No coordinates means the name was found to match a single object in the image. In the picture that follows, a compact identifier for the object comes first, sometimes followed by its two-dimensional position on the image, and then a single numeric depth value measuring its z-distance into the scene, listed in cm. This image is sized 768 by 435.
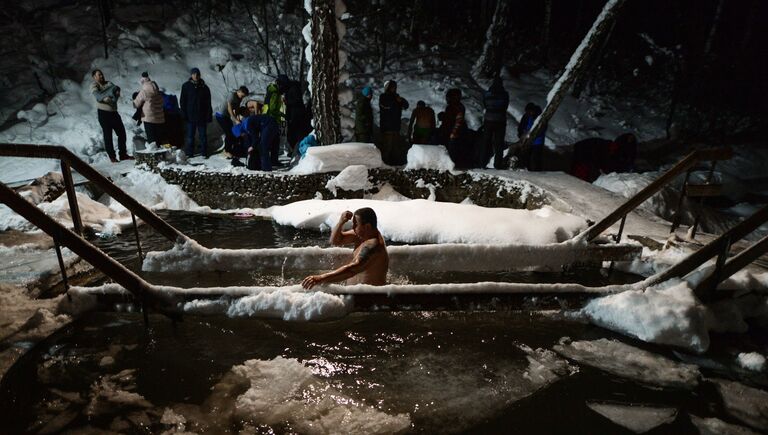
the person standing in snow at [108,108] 792
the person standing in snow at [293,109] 901
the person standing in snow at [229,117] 902
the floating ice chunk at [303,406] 261
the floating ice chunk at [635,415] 273
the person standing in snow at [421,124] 898
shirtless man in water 347
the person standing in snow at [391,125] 849
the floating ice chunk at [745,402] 274
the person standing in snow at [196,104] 842
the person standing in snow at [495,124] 845
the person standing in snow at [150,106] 855
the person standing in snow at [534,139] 908
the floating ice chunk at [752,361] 317
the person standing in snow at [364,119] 867
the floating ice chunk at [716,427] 265
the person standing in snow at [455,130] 888
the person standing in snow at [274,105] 871
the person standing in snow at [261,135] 812
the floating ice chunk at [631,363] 310
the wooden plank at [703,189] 456
